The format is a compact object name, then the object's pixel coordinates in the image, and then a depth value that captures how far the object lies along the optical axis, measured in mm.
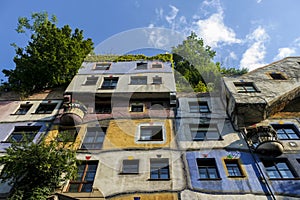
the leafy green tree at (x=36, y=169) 9055
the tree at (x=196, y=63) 20016
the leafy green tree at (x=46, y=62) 17469
